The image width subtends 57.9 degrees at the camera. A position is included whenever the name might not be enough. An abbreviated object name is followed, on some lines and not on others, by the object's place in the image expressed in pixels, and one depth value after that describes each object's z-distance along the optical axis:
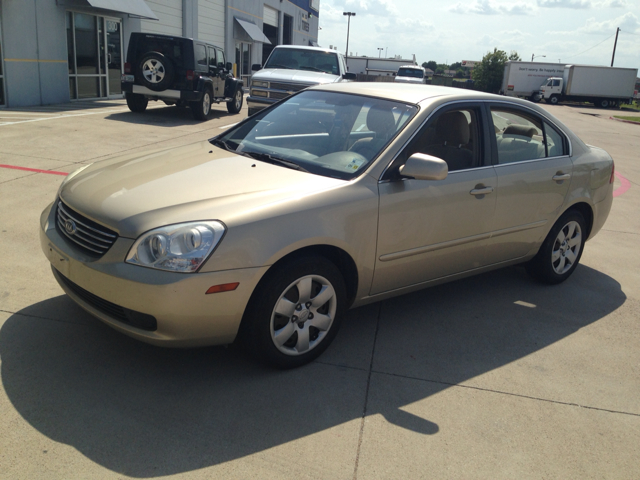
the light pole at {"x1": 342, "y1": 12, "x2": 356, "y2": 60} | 84.94
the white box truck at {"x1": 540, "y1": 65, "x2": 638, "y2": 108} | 46.78
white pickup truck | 13.30
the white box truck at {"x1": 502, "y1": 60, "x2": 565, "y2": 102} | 49.31
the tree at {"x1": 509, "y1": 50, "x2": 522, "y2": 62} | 88.34
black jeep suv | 14.02
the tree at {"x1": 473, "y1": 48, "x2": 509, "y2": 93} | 79.58
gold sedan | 2.97
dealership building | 14.54
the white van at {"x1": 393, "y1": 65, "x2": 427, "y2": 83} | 39.12
